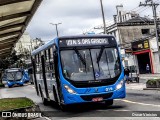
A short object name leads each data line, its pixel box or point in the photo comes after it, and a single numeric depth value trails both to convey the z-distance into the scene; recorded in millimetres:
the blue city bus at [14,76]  55344
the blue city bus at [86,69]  13977
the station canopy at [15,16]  11188
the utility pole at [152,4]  44812
